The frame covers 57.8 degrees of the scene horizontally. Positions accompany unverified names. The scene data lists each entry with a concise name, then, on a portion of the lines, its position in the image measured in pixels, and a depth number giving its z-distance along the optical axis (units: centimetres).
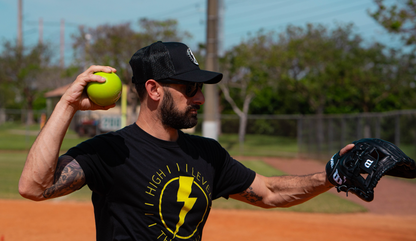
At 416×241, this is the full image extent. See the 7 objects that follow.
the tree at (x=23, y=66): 3791
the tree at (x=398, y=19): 1502
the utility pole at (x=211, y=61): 1331
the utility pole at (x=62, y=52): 4519
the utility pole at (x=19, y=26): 3856
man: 195
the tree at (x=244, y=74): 2850
